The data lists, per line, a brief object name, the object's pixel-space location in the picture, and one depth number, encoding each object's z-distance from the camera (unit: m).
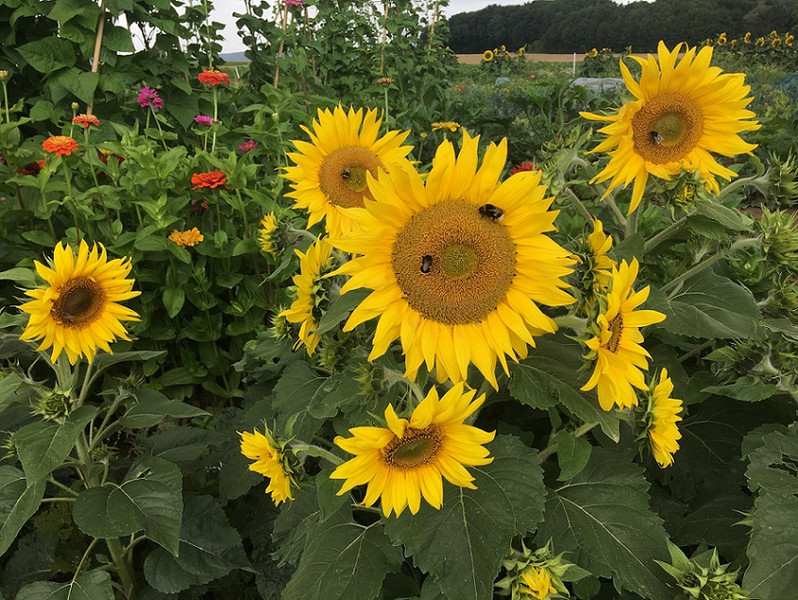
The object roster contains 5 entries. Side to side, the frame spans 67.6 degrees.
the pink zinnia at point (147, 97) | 3.35
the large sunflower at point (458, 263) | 1.09
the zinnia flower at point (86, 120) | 2.64
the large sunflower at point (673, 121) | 1.49
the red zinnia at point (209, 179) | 2.64
